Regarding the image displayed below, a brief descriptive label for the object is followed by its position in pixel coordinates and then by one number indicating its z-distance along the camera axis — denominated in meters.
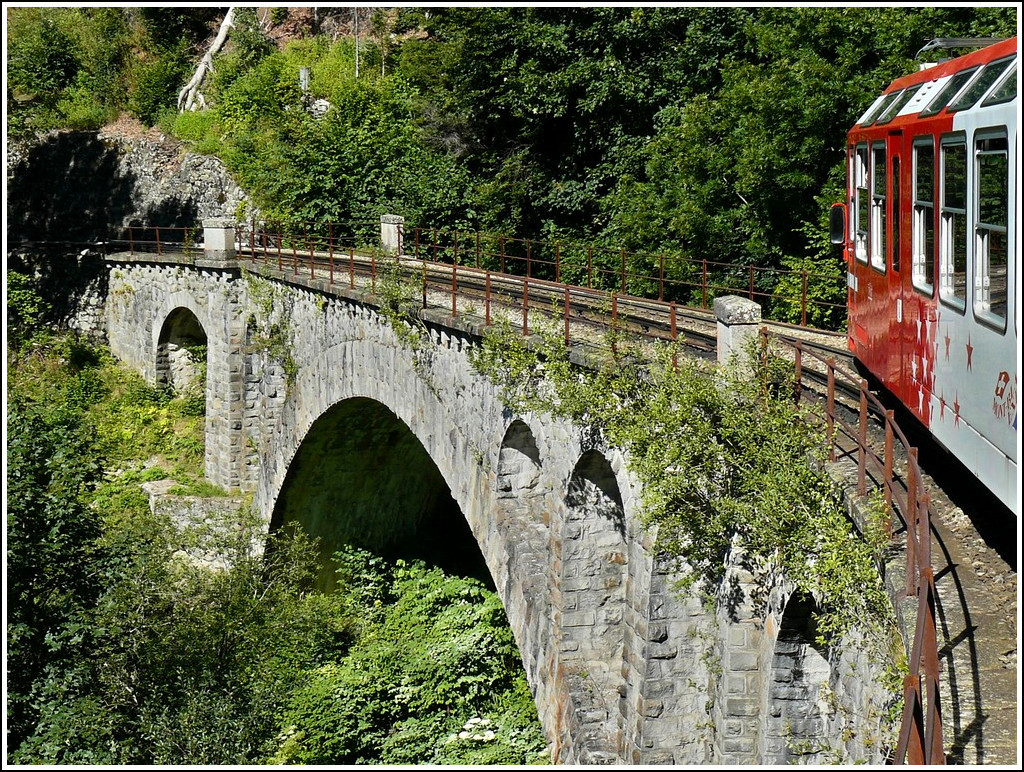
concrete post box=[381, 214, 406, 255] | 26.30
